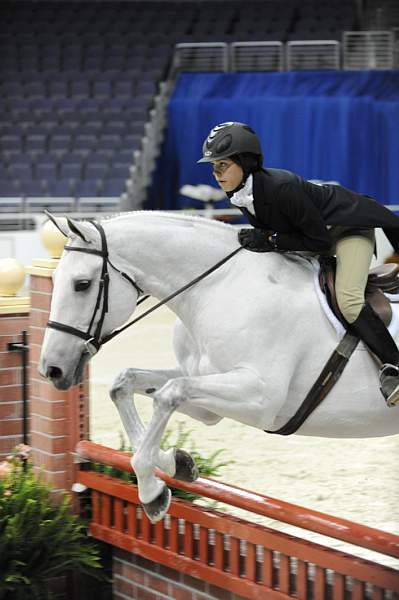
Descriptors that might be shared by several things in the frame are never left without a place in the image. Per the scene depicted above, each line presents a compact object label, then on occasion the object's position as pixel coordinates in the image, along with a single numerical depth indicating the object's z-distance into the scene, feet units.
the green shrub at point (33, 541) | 21.61
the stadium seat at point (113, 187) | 93.71
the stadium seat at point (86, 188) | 93.81
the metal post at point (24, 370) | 25.76
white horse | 18.34
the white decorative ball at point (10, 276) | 26.27
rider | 18.52
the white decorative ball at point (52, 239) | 23.86
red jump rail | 17.28
